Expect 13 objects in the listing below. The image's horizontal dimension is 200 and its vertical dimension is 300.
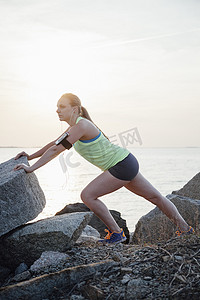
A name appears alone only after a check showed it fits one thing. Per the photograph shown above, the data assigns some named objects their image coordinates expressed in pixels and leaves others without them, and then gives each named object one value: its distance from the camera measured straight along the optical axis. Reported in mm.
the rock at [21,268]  5249
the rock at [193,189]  9016
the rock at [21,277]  4664
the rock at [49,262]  4711
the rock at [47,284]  3723
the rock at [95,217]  8844
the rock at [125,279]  3788
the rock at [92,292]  3586
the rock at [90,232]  7793
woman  5193
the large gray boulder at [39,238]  5293
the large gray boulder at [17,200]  5383
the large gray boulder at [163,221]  7402
